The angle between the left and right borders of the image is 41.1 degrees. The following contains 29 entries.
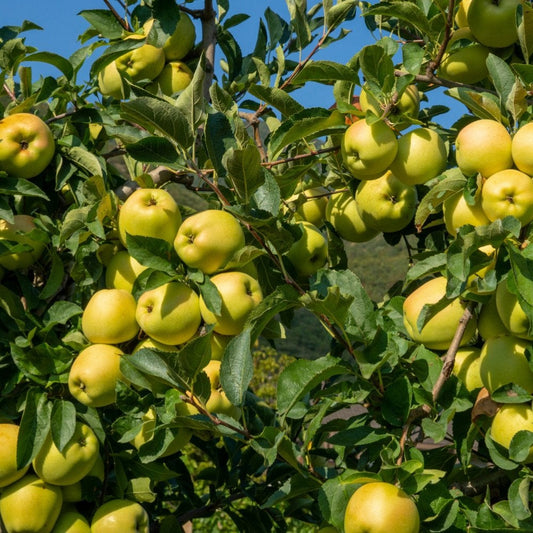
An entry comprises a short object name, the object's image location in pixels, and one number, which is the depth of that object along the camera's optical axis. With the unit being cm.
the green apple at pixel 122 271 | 134
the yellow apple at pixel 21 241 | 139
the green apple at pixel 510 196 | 107
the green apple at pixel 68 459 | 128
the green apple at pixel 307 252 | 146
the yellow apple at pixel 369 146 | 125
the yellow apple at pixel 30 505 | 129
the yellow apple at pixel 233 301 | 120
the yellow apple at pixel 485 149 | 113
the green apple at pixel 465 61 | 143
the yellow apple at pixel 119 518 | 131
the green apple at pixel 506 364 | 109
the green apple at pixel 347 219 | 161
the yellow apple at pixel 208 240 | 119
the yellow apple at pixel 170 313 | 120
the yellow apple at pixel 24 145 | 144
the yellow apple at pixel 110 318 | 126
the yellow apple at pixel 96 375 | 122
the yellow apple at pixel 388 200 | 144
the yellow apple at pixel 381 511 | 98
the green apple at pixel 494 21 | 135
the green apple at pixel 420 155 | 128
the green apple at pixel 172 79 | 179
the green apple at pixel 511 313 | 105
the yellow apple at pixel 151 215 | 126
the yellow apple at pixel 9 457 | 129
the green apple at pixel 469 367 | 120
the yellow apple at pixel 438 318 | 117
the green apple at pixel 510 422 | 108
